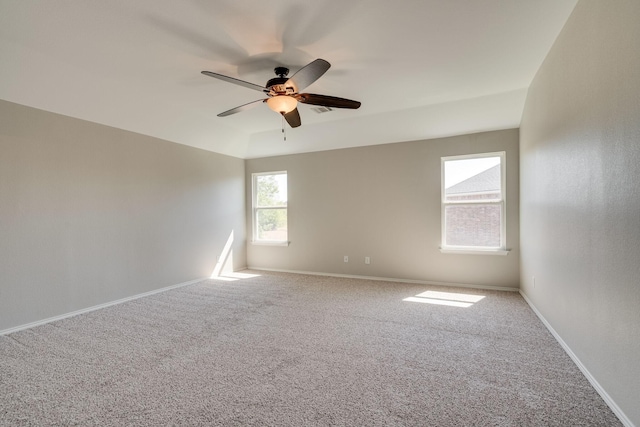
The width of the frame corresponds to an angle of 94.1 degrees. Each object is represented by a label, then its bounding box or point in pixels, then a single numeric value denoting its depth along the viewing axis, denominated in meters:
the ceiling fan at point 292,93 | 2.40
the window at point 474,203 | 4.58
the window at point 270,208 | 6.26
